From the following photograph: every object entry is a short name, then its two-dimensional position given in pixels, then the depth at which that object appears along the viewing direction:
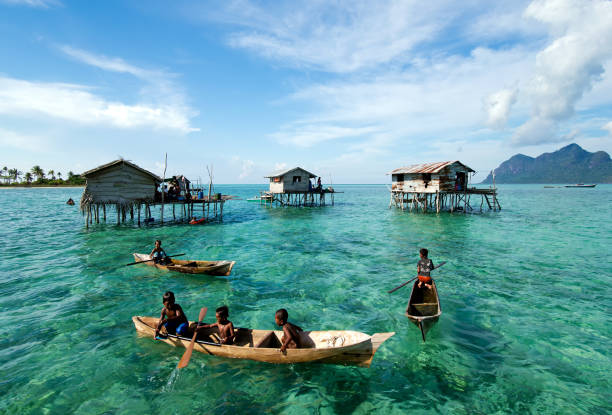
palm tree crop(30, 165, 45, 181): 103.85
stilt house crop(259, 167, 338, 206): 44.28
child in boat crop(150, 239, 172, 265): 14.83
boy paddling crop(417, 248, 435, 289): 9.78
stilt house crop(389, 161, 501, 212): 36.00
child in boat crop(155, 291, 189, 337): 7.93
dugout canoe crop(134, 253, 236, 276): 13.55
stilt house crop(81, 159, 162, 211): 24.97
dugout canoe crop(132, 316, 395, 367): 6.54
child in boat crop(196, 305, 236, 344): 7.31
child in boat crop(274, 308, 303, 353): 6.84
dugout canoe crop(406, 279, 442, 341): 8.23
